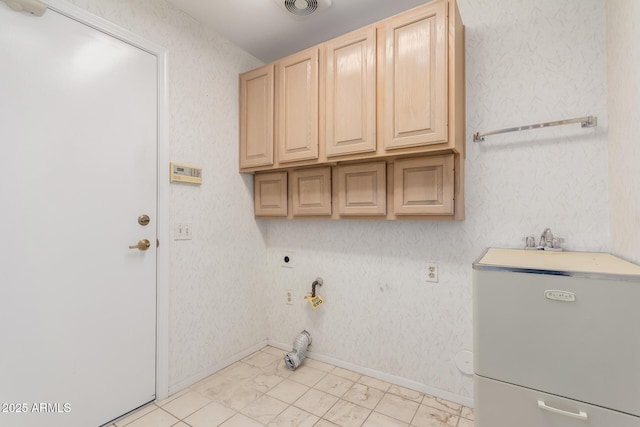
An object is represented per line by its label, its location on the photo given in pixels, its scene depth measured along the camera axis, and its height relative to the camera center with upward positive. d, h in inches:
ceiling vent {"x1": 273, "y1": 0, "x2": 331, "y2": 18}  67.6 +52.1
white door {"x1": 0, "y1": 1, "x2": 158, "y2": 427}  49.0 -1.7
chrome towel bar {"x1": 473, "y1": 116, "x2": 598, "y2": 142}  54.0 +18.3
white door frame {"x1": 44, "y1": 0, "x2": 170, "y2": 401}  69.2 -5.3
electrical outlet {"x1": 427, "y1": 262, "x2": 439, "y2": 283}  71.0 -14.9
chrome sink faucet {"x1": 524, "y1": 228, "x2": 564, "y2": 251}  57.0 -5.7
